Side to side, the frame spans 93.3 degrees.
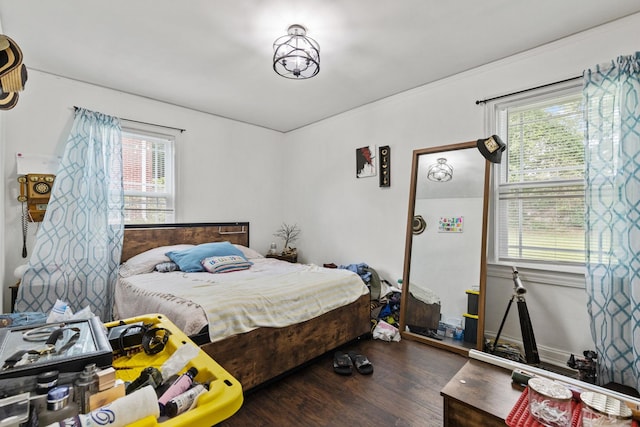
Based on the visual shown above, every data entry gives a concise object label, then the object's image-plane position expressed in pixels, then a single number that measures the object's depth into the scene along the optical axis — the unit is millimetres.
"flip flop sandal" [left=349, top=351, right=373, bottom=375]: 2258
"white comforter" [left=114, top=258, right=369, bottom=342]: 1863
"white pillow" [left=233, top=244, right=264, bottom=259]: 3833
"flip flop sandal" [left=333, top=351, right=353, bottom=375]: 2250
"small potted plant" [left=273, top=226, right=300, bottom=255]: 4676
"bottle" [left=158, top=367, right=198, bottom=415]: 641
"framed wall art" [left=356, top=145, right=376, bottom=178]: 3677
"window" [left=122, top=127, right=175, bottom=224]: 3428
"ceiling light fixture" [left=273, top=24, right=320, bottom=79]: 2227
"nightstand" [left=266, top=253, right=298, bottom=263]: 4367
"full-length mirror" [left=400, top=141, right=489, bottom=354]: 2719
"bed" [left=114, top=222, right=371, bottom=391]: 1855
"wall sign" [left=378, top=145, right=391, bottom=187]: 3518
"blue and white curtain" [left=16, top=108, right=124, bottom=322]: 2676
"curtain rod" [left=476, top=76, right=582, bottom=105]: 2348
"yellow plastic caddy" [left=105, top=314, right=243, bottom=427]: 589
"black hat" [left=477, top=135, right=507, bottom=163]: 2416
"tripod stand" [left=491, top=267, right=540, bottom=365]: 2262
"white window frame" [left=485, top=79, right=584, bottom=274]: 2528
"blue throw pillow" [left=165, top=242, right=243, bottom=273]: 3029
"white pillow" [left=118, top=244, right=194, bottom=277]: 2972
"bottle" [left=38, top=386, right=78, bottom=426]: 548
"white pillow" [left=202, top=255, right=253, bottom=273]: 2984
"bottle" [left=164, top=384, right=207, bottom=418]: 609
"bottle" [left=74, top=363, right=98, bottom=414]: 598
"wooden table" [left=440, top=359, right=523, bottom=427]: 1251
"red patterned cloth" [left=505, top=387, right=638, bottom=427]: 1112
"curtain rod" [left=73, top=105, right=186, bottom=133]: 3005
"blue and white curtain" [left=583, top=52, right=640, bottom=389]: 1973
